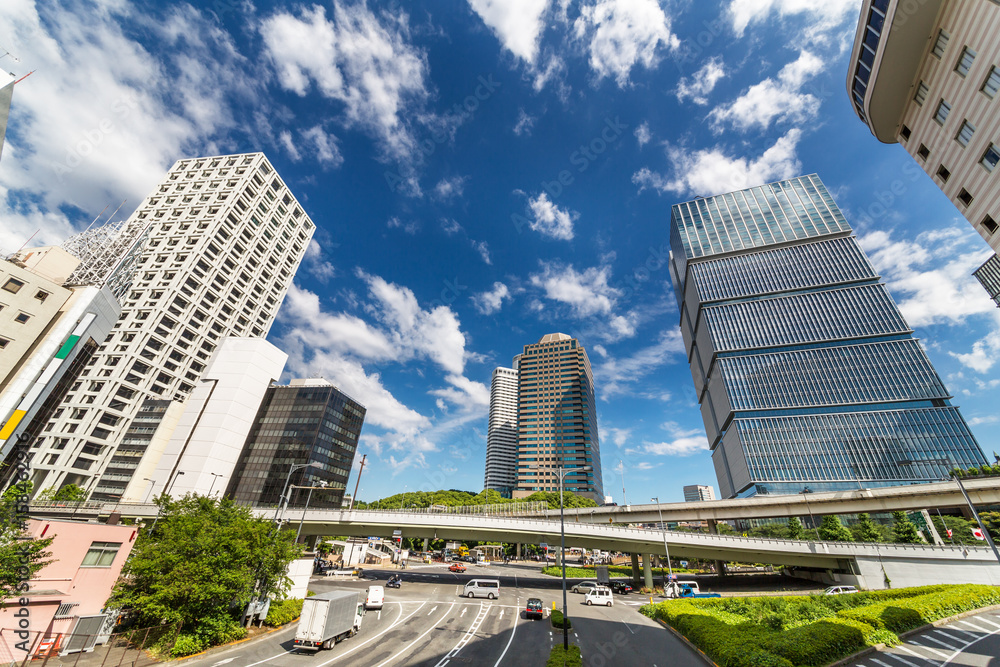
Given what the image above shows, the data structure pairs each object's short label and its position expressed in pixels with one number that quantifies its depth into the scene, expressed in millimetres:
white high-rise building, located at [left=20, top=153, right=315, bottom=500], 72688
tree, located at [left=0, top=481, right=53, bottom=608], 16031
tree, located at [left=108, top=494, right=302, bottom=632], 20984
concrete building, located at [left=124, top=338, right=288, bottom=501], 77250
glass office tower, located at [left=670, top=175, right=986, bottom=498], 98188
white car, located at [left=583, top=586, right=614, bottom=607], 39812
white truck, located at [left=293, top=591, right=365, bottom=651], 21547
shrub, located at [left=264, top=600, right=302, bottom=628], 27245
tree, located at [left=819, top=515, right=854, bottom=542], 64500
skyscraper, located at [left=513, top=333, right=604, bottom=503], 171125
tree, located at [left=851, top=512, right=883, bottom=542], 63219
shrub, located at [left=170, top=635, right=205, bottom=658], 20141
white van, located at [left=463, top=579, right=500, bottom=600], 41062
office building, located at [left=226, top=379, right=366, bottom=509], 85625
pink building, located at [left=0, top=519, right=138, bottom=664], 18703
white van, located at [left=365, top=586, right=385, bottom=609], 33719
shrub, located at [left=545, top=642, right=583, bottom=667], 16891
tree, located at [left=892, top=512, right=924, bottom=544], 60406
